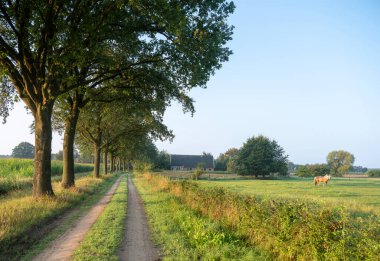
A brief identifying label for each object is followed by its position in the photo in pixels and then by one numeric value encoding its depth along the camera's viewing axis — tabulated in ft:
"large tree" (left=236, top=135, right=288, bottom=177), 255.70
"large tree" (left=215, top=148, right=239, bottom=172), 458.91
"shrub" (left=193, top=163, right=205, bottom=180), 207.91
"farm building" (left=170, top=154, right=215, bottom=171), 449.89
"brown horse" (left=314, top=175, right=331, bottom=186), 148.56
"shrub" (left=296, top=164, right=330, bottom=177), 316.62
